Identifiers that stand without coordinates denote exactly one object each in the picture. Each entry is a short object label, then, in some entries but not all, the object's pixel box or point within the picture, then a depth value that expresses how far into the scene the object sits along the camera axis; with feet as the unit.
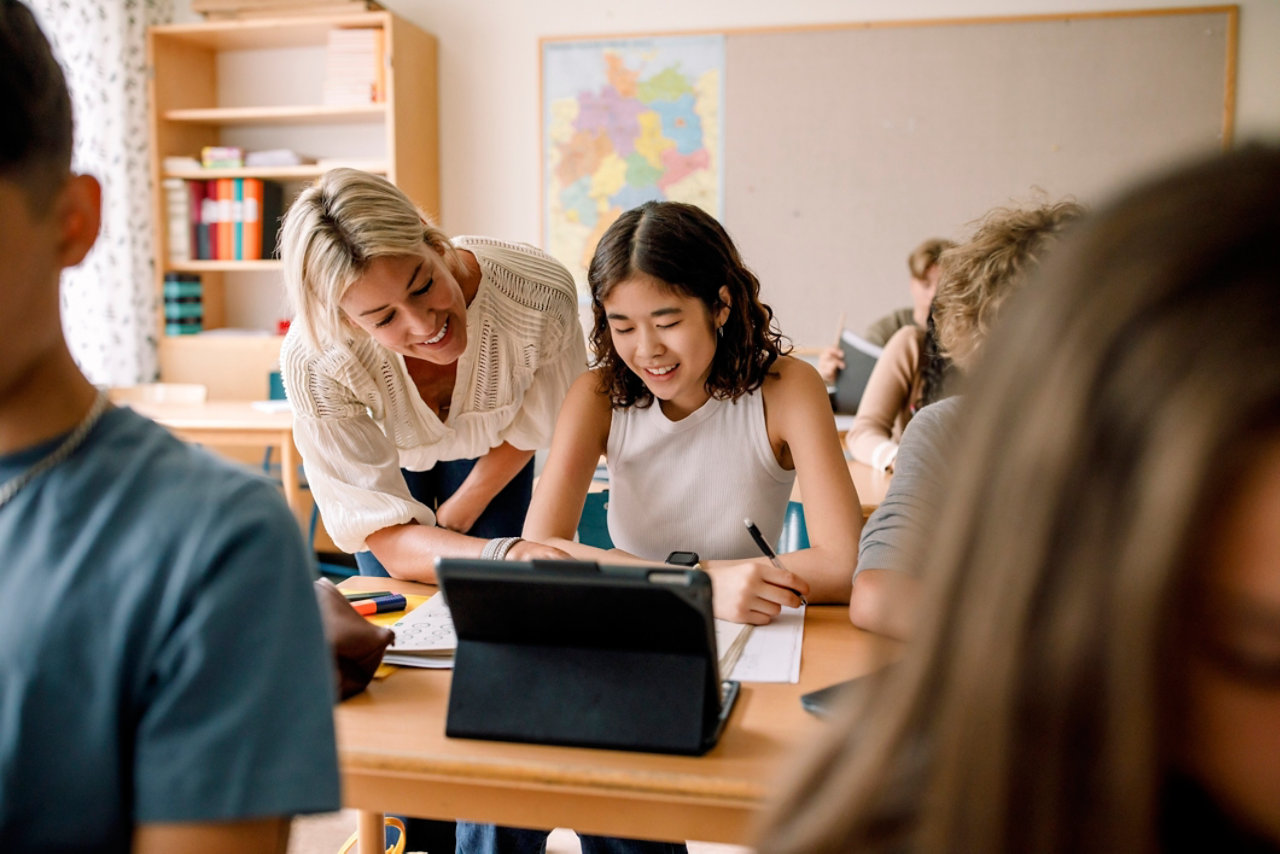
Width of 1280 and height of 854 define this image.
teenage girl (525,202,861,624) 5.21
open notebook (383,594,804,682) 3.72
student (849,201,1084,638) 4.14
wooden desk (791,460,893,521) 6.79
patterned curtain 13.56
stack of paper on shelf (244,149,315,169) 14.16
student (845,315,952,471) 8.79
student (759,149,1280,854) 1.12
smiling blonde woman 5.17
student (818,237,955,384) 10.78
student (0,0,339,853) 1.99
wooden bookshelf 13.93
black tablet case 3.01
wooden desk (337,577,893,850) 2.97
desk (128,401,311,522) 11.21
